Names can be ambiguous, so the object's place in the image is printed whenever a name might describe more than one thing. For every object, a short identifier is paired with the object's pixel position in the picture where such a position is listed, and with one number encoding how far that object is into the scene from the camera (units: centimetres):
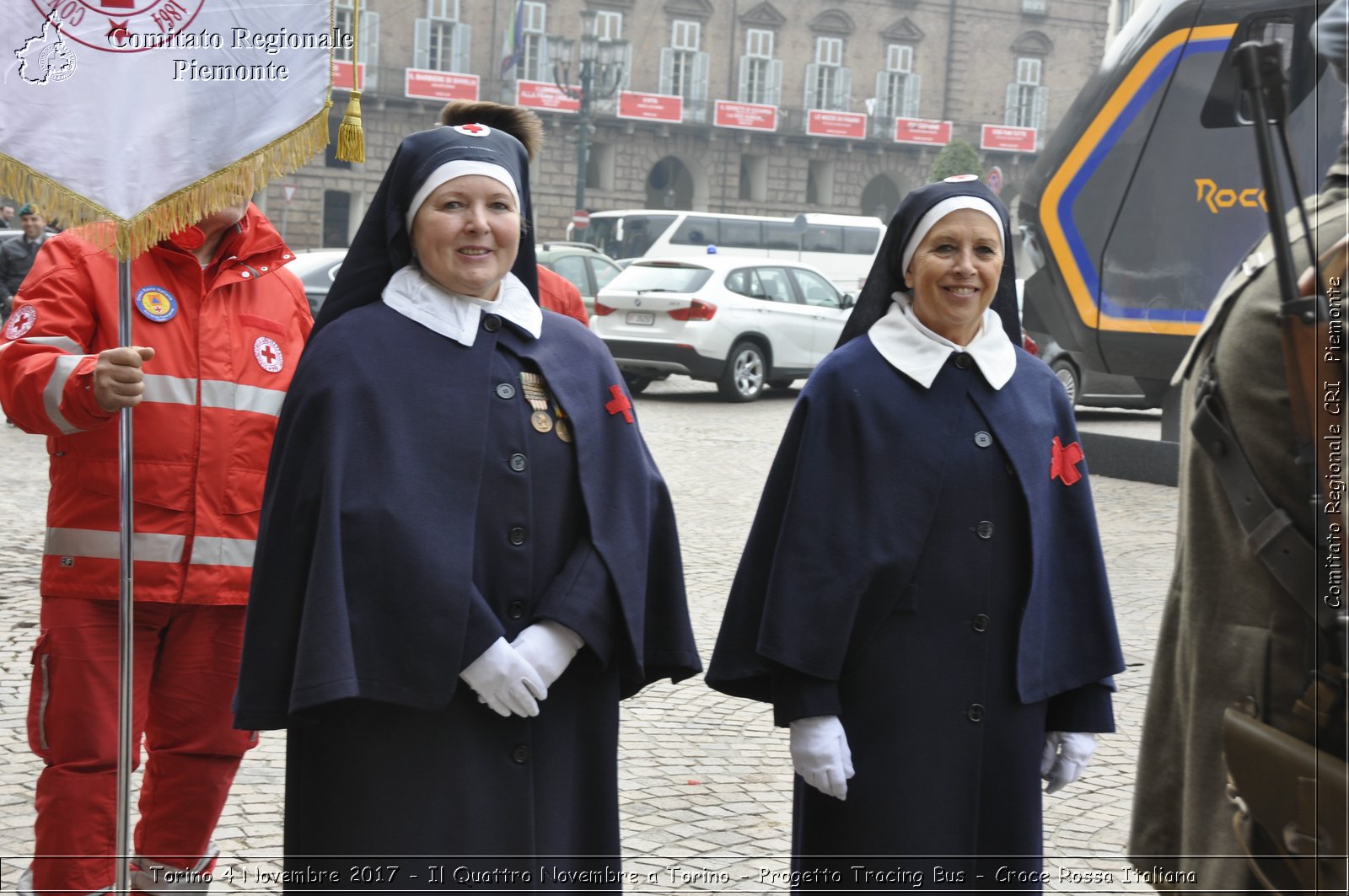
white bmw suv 1702
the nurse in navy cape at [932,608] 304
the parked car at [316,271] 1424
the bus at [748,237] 3500
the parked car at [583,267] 1942
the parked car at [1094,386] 1536
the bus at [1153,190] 1075
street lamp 3844
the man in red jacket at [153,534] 349
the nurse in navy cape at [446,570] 285
